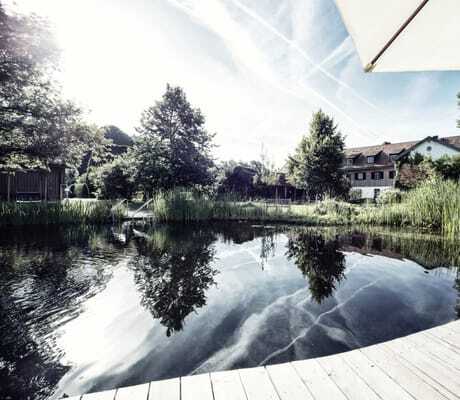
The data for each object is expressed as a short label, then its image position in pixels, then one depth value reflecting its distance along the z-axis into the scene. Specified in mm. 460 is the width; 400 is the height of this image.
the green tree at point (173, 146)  13867
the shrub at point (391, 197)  11814
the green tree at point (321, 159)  20109
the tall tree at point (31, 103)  7719
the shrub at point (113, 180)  16000
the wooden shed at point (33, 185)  12681
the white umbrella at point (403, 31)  1506
